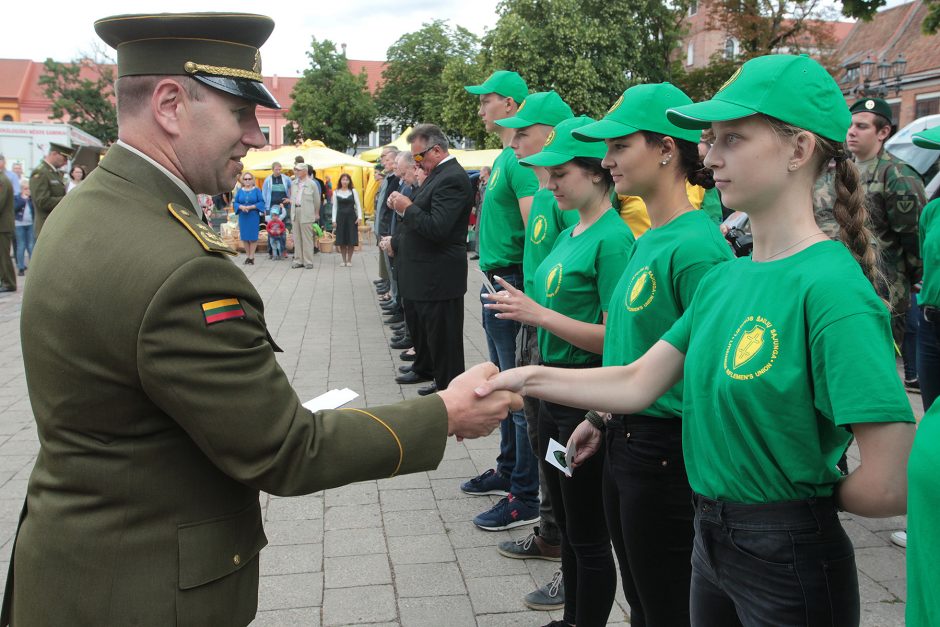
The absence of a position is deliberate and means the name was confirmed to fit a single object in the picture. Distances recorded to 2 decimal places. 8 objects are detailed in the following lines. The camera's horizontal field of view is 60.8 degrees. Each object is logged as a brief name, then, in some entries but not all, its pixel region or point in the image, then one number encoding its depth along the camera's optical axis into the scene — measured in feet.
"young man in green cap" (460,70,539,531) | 14.92
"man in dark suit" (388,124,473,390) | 21.21
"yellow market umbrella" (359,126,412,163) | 80.23
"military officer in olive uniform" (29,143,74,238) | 43.86
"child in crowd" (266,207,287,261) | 60.85
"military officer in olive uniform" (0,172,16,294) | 42.91
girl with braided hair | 5.35
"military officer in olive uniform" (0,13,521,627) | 5.12
